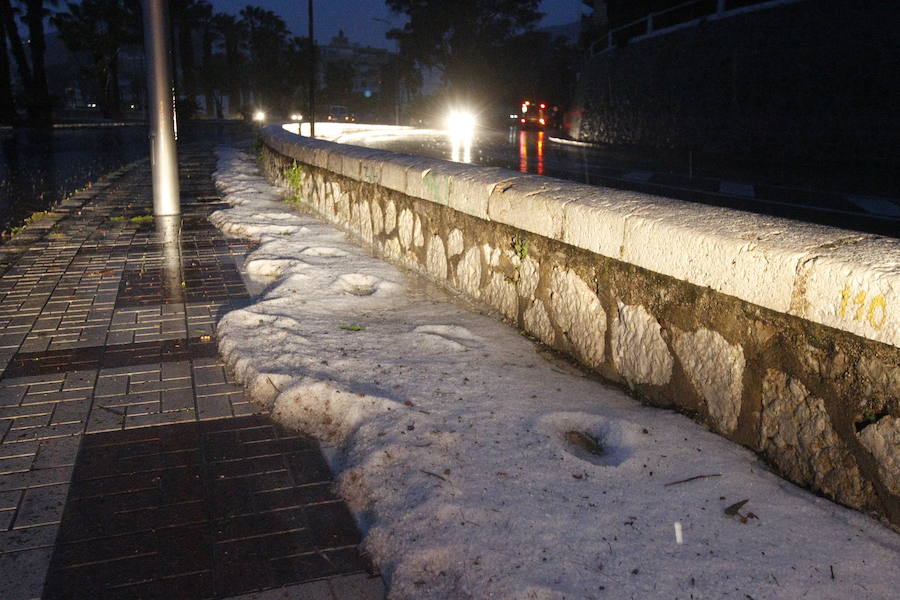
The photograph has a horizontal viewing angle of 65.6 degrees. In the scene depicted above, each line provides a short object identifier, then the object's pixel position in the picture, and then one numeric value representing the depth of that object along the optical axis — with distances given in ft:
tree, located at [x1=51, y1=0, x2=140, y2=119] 173.17
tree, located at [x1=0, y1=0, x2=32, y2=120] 130.11
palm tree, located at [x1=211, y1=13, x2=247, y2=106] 246.88
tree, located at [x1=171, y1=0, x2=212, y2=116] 216.82
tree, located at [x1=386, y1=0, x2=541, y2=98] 164.45
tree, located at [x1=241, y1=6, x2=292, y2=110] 243.40
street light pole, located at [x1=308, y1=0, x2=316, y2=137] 57.42
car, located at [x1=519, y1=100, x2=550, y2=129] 109.29
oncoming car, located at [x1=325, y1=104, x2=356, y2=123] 159.65
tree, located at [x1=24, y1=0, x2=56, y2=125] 124.26
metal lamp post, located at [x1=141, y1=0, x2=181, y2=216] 25.77
